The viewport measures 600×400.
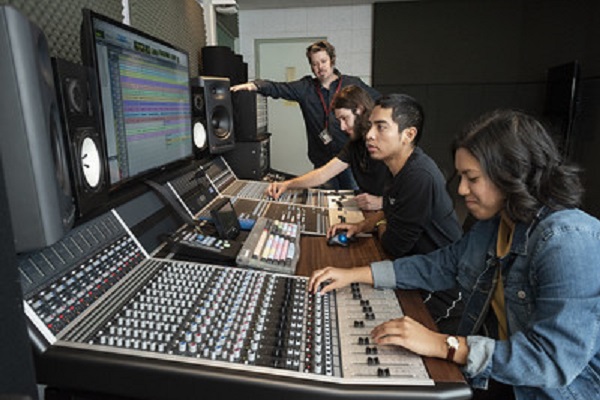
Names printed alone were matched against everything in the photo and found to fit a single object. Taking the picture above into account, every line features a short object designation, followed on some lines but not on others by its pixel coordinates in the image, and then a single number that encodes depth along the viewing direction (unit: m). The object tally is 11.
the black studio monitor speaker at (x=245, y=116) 2.45
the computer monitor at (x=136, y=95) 1.01
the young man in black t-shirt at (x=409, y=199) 1.40
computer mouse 1.38
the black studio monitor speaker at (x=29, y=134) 0.57
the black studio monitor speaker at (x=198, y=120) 1.82
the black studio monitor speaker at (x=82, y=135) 0.76
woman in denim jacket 0.76
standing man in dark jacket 2.75
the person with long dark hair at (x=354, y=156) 2.15
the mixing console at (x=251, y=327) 0.71
